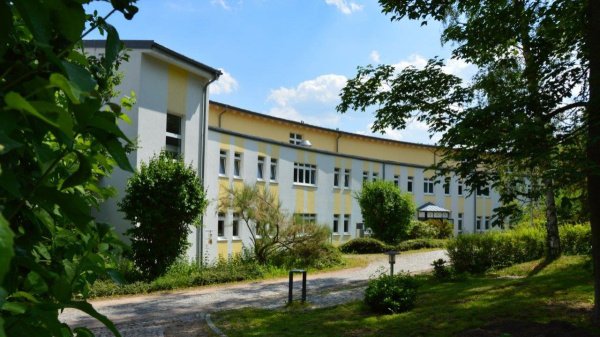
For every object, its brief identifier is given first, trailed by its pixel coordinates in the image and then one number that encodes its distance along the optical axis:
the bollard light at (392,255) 14.57
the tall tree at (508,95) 7.92
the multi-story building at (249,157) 21.67
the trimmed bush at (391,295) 11.75
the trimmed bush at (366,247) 33.03
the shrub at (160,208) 19.73
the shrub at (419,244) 34.47
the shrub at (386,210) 35.56
